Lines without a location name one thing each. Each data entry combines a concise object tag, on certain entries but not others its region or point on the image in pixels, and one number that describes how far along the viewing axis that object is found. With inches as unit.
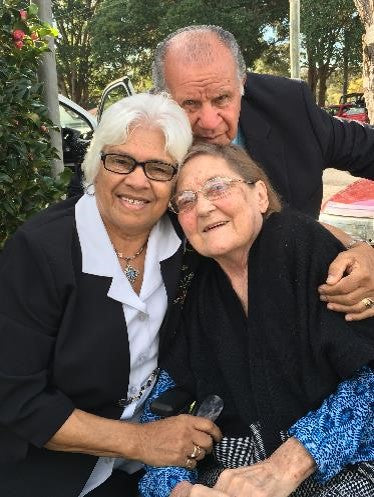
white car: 280.4
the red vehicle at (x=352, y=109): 766.5
